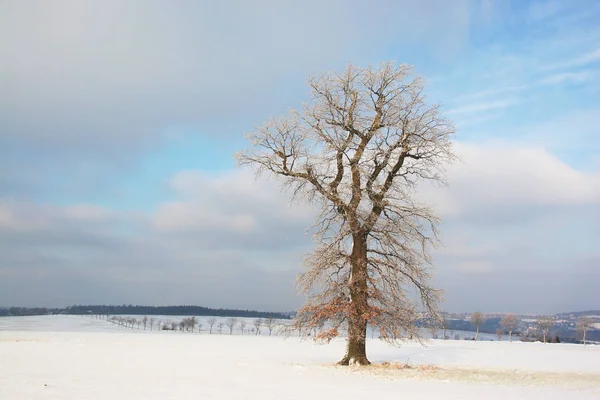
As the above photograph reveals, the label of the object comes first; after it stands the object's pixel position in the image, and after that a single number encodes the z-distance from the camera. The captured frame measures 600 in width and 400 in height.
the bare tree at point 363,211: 23.86
